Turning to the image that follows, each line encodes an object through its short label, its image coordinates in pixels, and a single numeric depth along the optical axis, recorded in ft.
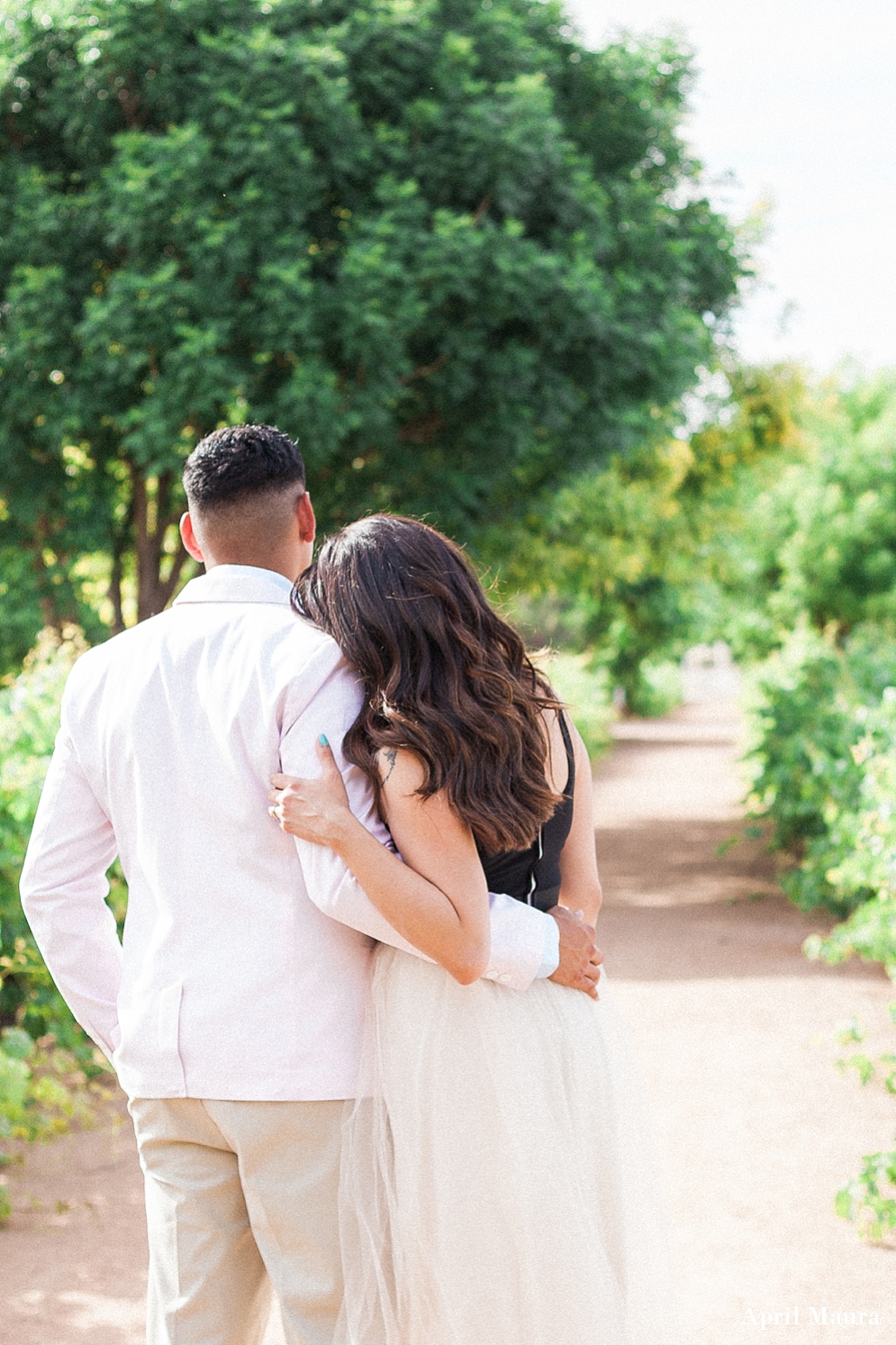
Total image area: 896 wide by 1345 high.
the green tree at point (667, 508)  44.14
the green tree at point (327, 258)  28.66
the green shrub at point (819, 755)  27.76
